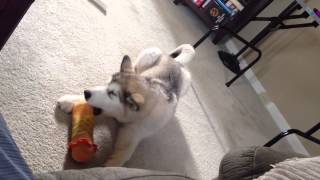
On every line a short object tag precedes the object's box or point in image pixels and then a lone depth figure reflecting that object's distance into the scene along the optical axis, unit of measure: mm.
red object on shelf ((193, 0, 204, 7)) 2749
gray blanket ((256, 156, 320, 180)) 806
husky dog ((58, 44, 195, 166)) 1397
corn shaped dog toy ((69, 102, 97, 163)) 1266
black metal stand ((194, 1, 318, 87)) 2404
